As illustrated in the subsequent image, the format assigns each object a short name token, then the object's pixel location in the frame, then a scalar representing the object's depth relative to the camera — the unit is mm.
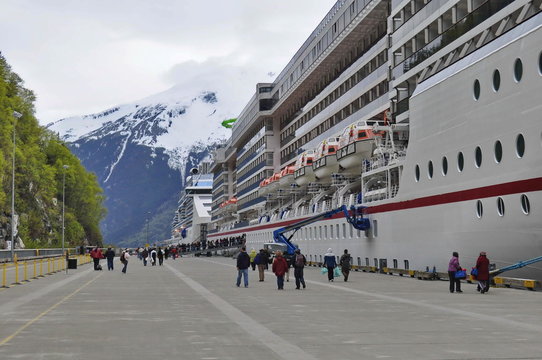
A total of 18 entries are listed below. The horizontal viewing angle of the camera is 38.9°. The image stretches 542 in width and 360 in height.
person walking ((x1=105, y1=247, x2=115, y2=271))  53656
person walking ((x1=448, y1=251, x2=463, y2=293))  26906
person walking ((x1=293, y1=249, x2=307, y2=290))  30281
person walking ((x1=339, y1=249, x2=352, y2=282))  35250
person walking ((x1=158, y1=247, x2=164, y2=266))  68875
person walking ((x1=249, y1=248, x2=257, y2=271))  56512
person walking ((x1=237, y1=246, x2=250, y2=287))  32062
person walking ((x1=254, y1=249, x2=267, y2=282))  37312
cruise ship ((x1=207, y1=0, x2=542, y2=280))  27688
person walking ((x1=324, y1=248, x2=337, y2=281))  35969
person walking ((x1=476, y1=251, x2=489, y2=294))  25906
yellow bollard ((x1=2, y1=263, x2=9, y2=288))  32250
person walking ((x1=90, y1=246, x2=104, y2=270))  56031
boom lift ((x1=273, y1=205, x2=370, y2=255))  47688
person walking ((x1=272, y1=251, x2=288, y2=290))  30531
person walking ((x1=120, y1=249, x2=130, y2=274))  49666
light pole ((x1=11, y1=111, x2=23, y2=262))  62859
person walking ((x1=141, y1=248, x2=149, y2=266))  68544
